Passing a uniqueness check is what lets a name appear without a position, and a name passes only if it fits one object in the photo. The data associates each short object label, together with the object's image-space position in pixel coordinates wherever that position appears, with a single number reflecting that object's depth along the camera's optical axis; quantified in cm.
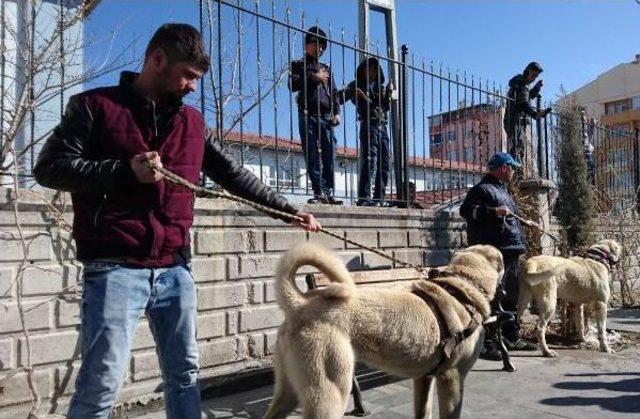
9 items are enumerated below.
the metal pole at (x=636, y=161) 1270
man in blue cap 613
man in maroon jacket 224
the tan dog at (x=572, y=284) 636
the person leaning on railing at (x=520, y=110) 898
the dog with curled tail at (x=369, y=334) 283
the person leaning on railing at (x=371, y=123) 677
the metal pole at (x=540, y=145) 932
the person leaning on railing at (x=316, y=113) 612
